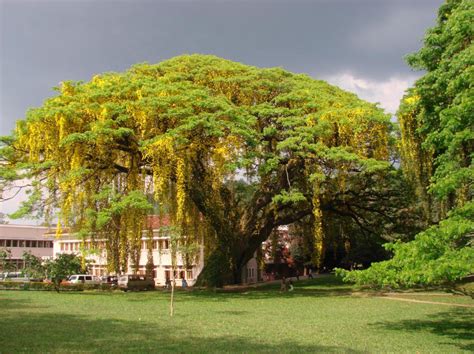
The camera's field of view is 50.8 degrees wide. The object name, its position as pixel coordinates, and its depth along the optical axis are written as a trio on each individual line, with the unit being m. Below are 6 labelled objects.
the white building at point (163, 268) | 42.53
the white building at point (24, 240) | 64.12
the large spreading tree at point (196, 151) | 19.69
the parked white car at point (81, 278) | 42.94
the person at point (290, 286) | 28.42
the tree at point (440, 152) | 9.78
